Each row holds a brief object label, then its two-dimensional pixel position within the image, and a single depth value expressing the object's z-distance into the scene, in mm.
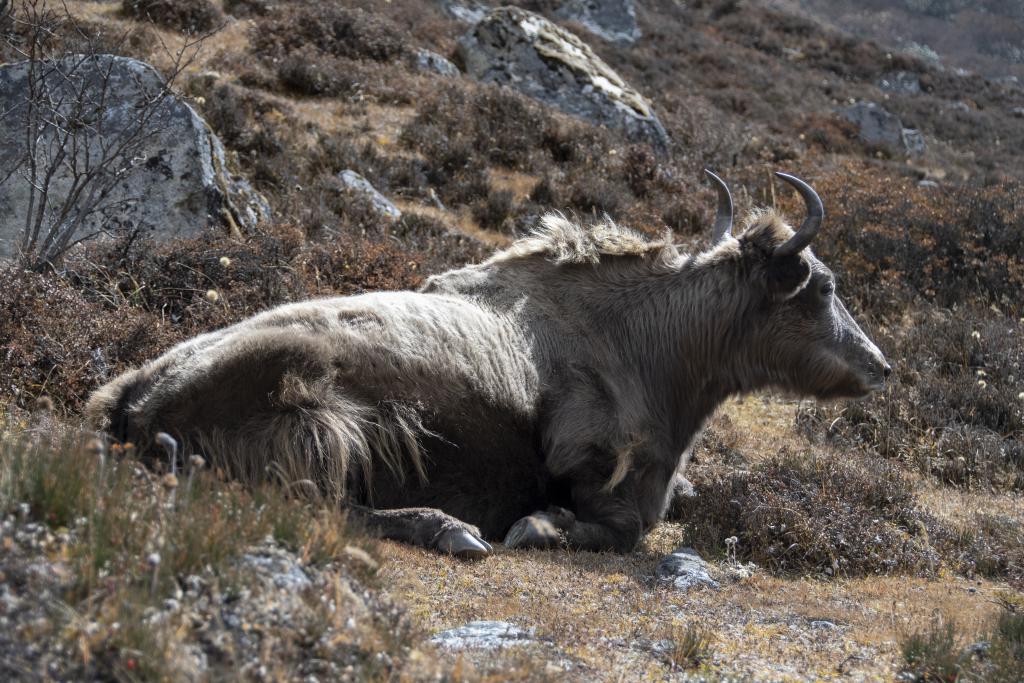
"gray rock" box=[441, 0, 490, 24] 25516
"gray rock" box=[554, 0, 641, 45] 28406
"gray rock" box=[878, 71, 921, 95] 33969
